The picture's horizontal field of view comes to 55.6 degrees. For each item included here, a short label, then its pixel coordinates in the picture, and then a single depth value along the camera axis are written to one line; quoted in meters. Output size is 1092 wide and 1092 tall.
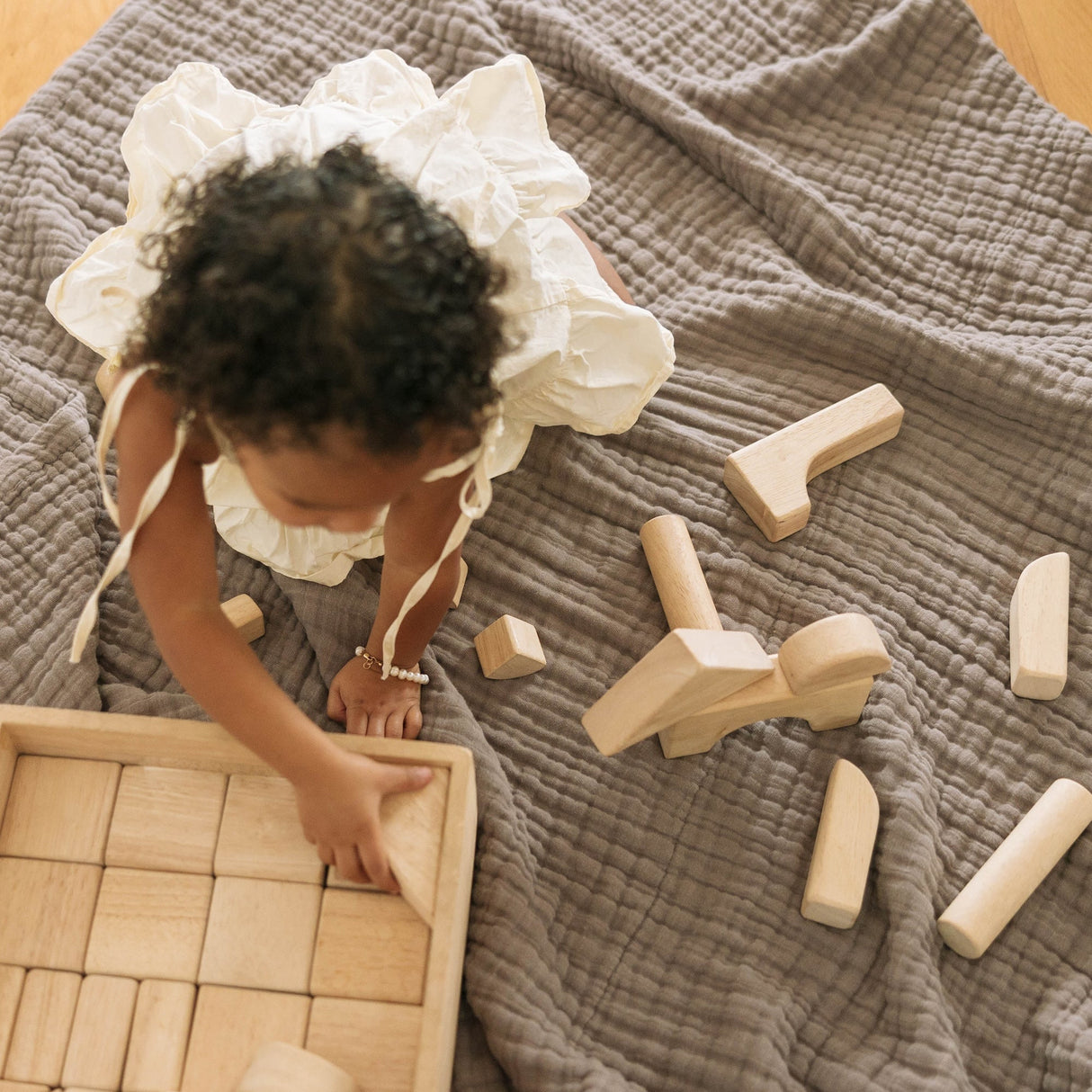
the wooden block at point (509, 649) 0.81
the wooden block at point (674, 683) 0.66
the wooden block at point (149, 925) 0.62
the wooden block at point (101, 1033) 0.60
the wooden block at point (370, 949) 0.62
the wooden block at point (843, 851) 0.75
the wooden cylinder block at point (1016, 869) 0.75
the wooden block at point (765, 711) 0.76
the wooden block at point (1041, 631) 0.84
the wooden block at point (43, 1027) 0.60
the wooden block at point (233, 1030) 0.60
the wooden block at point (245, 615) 0.82
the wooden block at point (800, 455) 0.88
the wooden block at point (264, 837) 0.65
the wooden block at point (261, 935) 0.62
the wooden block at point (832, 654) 0.72
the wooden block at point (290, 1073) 0.55
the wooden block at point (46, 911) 0.63
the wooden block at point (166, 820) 0.65
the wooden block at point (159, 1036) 0.60
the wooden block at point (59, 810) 0.65
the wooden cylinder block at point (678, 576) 0.83
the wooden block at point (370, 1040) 0.60
